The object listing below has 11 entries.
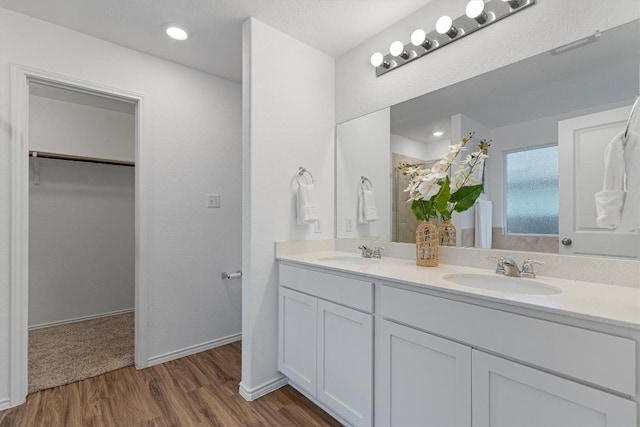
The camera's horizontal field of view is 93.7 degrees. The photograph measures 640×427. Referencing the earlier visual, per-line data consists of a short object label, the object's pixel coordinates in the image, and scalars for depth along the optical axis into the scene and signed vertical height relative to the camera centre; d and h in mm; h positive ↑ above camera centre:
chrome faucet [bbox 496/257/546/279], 1296 -234
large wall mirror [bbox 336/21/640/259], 1188 +375
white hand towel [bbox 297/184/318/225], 1979 +64
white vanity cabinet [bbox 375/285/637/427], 798 -495
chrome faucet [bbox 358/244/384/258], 1936 -240
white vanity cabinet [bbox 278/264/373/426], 1398 -660
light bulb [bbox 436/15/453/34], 1584 +1016
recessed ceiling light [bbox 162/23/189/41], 1897 +1188
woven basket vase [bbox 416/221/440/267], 1596 -167
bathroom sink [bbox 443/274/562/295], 1187 -296
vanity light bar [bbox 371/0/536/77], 1441 +988
